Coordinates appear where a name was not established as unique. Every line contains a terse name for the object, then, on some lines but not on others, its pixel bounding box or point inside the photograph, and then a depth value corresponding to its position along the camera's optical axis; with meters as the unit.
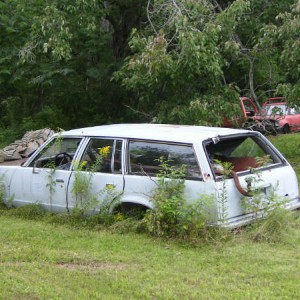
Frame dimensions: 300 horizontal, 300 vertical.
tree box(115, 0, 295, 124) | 11.81
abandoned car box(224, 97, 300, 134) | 13.57
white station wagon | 6.92
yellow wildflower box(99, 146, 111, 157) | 7.58
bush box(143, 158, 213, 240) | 6.61
